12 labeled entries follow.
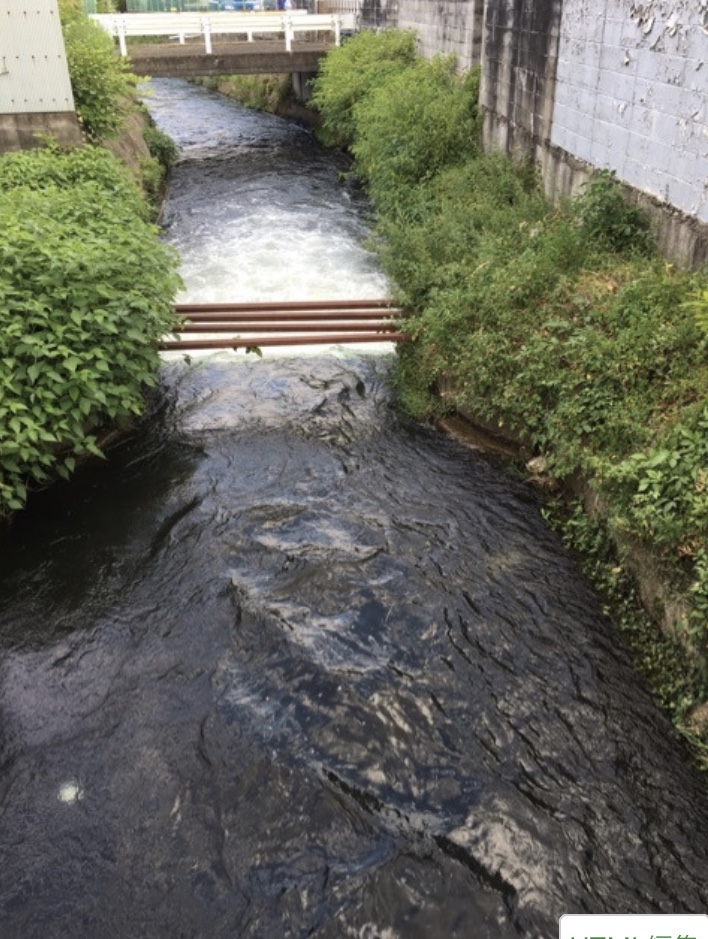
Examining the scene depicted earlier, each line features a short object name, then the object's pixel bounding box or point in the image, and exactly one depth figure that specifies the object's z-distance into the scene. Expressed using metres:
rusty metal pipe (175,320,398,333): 8.61
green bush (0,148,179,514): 6.41
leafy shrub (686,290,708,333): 5.89
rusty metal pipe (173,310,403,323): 8.84
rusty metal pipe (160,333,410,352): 8.41
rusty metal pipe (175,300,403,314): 8.93
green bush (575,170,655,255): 7.85
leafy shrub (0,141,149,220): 9.96
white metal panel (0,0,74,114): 10.70
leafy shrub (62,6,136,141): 12.26
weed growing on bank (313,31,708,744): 5.27
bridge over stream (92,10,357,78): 20.38
